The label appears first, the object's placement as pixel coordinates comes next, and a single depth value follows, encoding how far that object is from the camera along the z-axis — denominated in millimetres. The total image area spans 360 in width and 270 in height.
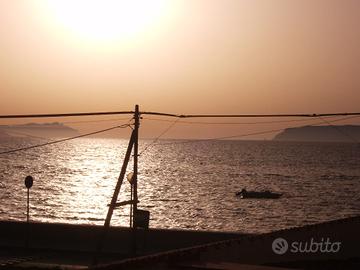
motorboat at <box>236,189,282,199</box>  93500
